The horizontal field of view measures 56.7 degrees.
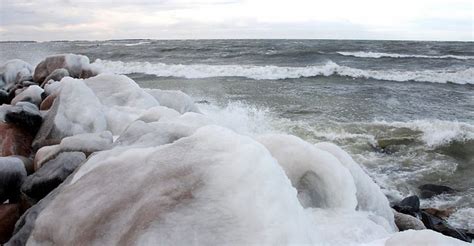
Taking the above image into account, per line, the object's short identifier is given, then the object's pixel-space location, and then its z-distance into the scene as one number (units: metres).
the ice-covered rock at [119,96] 5.14
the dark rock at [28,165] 3.80
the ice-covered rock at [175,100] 5.90
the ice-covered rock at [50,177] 3.23
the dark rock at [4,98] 6.57
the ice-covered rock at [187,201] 2.18
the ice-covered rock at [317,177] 3.21
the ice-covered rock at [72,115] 4.32
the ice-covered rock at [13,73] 7.98
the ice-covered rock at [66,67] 7.54
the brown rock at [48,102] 5.12
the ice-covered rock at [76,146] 3.60
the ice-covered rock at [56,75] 6.86
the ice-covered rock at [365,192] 3.61
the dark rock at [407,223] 4.02
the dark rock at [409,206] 4.92
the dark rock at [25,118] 4.43
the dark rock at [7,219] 3.15
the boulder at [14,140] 4.28
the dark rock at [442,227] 4.59
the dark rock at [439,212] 5.41
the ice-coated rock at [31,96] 5.61
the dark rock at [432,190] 6.17
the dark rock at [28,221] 2.83
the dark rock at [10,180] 3.35
